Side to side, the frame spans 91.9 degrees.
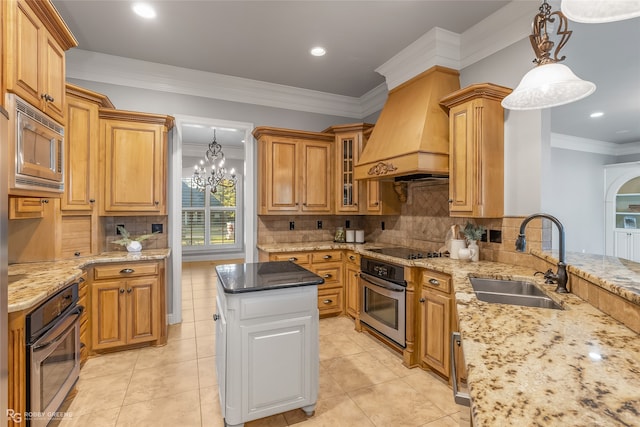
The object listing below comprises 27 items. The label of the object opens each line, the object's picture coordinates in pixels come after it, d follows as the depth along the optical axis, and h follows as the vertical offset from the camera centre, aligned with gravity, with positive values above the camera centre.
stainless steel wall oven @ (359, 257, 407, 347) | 2.86 -0.84
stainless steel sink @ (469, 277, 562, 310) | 1.80 -0.50
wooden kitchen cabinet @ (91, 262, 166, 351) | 2.90 -0.88
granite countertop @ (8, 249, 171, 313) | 1.66 -0.43
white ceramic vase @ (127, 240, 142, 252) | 3.28 -0.35
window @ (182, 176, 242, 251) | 7.91 -0.10
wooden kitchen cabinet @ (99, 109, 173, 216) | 3.22 +0.55
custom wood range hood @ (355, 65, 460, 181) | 2.83 +0.81
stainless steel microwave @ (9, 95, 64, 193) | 1.71 +0.39
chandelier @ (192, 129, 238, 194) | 6.56 +0.90
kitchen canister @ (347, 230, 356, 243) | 4.30 -0.30
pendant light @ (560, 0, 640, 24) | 1.02 +0.70
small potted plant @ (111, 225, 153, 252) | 3.29 -0.29
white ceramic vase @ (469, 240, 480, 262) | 2.75 -0.31
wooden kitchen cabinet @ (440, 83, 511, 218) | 2.59 +0.56
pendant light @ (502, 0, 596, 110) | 1.47 +0.65
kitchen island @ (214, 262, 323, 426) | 1.83 -0.80
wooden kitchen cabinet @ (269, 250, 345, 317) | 3.82 -0.75
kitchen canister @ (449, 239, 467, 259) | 2.83 -0.29
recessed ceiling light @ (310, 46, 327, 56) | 3.29 +1.77
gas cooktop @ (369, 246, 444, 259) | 3.02 -0.40
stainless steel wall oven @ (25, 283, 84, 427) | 1.64 -0.84
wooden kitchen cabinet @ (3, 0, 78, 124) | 1.69 +0.99
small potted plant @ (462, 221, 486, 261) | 2.73 -0.19
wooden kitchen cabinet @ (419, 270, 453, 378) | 2.45 -0.88
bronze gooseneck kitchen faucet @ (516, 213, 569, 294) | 1.75 -0.26
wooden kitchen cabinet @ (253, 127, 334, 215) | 4.02 +0.57
